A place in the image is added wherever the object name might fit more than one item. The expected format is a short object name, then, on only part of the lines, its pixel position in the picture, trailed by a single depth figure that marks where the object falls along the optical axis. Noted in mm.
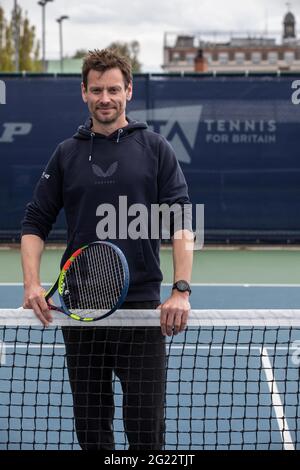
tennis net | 3732
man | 3695
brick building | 104062
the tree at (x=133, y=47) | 110506
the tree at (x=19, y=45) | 50181
